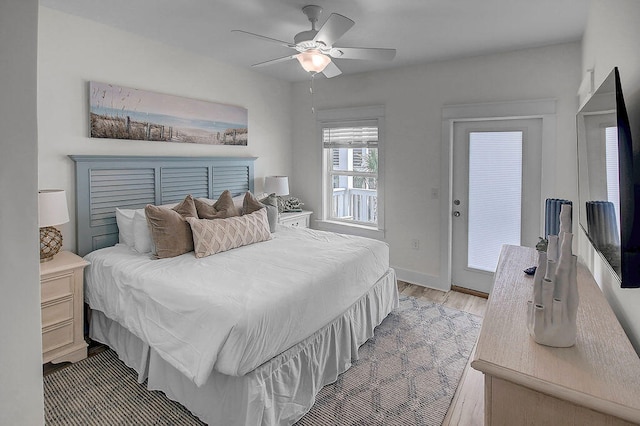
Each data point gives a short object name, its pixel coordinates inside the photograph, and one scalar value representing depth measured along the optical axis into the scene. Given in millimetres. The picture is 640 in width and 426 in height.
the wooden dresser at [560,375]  944
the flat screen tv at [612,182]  1023
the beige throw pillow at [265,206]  3443
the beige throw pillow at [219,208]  3164
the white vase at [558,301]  1152
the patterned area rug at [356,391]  2029
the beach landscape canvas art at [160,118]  2984
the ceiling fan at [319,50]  2361
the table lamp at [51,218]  2393
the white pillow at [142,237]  2777
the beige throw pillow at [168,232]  2656
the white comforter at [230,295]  1764
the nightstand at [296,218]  4508
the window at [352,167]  4434
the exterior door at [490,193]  3461
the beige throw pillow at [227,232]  2712
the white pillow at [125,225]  2910
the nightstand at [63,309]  2373
